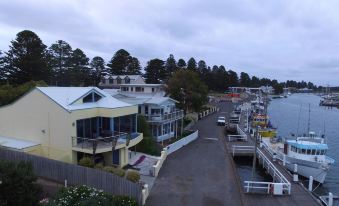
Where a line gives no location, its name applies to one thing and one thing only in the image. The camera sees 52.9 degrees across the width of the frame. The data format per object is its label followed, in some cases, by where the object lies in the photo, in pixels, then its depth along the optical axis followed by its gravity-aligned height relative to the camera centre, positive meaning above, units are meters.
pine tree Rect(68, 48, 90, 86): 79.50 +2.96
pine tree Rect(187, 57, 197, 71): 125.78 +7.09
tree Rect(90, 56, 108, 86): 100.68 +4.16
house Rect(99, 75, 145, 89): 78.69 +0.27
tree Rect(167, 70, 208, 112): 51.69 -1.05
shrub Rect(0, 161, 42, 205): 16.44 -5.19
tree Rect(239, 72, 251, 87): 193.88 +1.62
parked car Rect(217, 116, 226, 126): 59.62 -6.91
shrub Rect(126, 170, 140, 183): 22.67 -6.37
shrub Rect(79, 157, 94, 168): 24.12 -5.81
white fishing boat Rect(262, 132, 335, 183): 33.03 -7.54
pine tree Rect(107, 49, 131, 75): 100.94 +5.47
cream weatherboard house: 25.78 -3.63
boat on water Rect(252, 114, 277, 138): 49.72 -7.23
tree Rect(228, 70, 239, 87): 159.38 +1.86
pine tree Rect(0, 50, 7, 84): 56.41 +1.27
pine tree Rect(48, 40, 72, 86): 81.12 +6.05
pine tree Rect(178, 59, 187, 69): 129.38 +7.24
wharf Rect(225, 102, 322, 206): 22.17 -7.79
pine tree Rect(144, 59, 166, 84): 111.34 +3.18
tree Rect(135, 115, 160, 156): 33.19 -6.00
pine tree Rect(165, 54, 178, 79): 119.12 +6.03
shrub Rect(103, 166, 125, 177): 22.97 -6.12
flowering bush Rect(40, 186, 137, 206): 16.28 -5.83
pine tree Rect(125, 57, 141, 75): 104.83 +4.63
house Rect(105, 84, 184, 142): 39.97 -3.84
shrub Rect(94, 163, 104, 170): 24.34 -6.14
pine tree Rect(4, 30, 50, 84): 56.53 +3.45
